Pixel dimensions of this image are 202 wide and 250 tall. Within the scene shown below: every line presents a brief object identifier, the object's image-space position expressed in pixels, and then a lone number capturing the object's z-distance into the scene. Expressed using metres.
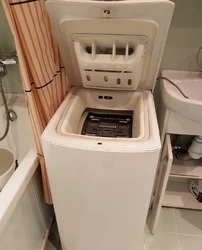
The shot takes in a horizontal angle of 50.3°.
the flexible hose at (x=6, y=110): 1.30
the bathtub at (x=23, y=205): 0.85
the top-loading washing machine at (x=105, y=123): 0.76
